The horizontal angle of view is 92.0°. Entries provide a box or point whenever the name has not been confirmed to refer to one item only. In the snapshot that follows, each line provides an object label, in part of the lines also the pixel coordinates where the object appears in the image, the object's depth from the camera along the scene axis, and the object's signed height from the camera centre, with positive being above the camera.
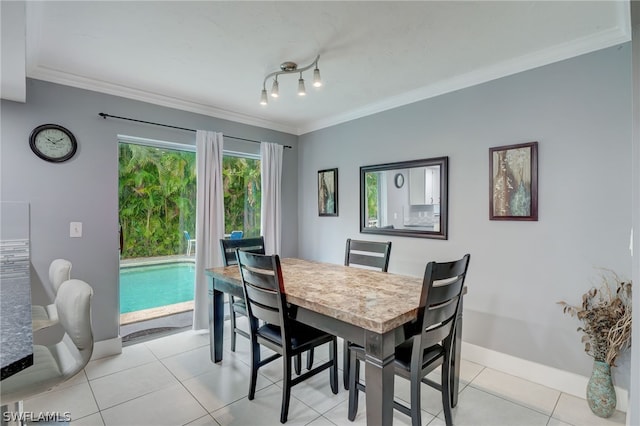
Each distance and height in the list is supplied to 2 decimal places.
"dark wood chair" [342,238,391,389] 2.49 -0.36
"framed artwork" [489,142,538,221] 2.31 +0.24
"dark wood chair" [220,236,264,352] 2.68 -0.37
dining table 1.37 -0.46
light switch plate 2.64 -0.14
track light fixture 2.31 +1.12
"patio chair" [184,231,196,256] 3.45 -0.31
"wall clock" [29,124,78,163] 2.49 +0.58
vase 1.90 -1.12
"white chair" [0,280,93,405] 1.19 -0.64
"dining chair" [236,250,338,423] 1.78 -0.71
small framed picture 3.85 +0.26
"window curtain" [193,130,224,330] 3.28 -0.01
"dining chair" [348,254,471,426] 1.48 -0.68
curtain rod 2.78 +0.90
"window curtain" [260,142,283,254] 3.91 +0.23
